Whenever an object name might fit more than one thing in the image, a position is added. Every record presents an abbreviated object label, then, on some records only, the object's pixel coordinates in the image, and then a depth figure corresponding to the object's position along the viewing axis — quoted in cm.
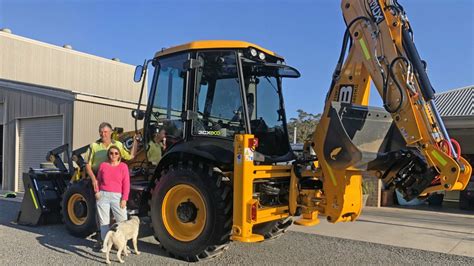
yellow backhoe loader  493
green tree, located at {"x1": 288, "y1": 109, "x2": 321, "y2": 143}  3641
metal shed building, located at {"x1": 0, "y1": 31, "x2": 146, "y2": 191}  1445
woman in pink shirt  620
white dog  569
